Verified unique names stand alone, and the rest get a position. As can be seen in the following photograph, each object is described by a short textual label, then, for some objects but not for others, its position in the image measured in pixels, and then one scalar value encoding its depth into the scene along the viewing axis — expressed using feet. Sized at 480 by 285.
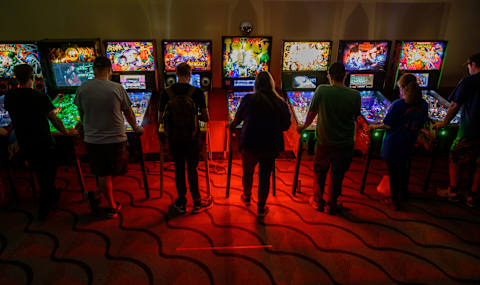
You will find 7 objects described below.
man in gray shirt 8.31
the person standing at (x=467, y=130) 9.77
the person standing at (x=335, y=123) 8.67
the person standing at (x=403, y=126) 9.20
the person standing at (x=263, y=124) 8.41
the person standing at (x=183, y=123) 8.59
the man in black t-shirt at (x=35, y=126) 8.46
